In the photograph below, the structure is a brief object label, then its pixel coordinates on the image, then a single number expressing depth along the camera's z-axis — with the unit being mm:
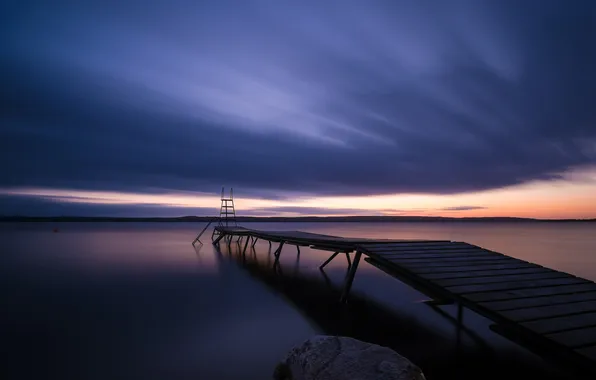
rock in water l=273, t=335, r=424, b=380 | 2936
